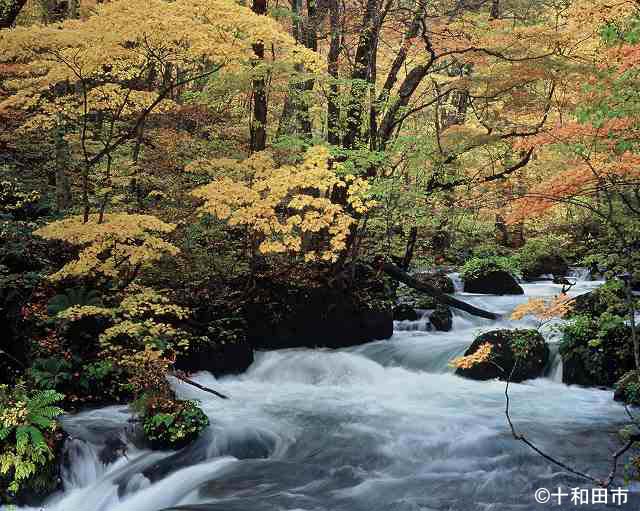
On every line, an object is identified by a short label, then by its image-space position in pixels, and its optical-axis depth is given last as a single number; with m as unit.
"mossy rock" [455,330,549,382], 9.98
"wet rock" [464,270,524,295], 16.55
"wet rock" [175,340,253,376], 9.96
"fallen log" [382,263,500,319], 13.29
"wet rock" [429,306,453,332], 13.27
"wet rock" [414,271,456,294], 16.41
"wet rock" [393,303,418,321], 13.71
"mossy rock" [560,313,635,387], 8.96
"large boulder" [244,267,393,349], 11.52
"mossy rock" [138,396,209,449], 7.23
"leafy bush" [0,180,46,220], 10.76
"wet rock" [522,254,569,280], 18.77
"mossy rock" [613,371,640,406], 8.24
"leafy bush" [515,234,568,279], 17.31
